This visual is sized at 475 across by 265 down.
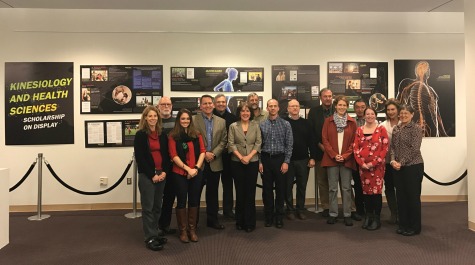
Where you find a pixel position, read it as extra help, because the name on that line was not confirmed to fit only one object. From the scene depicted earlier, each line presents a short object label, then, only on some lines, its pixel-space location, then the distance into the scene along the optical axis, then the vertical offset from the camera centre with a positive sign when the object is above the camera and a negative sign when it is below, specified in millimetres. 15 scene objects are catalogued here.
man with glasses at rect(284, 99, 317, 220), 4609 -414
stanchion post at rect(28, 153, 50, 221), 4933 -830
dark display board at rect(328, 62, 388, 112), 5680 +860
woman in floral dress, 4043 -379
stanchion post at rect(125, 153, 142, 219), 5039 -1059
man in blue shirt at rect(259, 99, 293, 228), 4176 -330
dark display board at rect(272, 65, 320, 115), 5586 +804
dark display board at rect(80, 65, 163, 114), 5363 +734
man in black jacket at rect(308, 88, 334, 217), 4746 +27
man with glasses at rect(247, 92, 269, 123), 4633 +320
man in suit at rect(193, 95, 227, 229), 4164 -194
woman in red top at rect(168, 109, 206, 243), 3734 -399
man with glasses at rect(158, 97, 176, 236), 4020 -832
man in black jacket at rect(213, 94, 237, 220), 4402 -504
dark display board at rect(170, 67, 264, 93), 5477 +890
